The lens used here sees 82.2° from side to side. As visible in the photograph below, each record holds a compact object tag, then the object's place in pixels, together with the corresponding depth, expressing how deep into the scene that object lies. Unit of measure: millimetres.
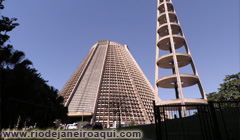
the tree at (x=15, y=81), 9406
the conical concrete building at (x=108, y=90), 57938
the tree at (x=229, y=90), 36969
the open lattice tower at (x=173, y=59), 26297
